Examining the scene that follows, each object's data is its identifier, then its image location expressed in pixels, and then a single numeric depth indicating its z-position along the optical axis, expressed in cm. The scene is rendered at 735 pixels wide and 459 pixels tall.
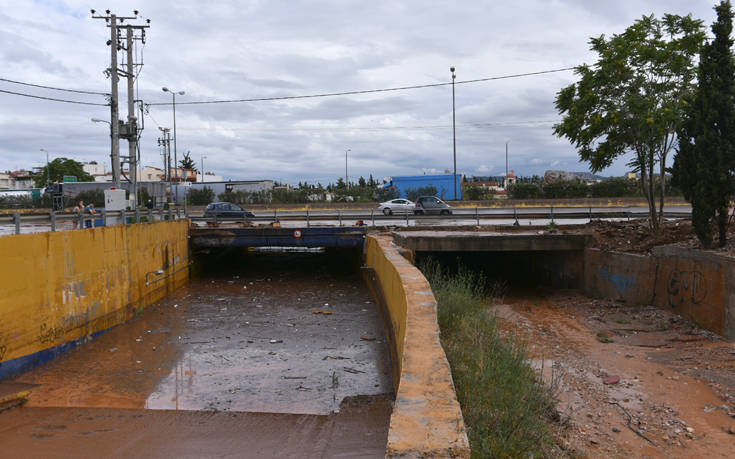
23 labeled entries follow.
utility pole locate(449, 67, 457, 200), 4350
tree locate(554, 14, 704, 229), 1684
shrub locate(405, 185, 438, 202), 5186
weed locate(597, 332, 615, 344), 1324
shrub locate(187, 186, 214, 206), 5591
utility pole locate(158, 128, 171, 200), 5285
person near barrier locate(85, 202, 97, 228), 1620
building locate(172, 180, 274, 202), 6109
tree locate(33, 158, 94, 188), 7288
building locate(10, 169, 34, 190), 10756
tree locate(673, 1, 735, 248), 1362
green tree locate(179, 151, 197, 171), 10931
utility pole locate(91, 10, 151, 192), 2255
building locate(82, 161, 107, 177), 10925
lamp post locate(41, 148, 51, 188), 6931
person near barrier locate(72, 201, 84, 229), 1462
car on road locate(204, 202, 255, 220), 3315
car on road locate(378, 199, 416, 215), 3820
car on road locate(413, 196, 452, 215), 3504
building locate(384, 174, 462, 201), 5294
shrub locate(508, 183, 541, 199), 5188
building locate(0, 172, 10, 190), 10904
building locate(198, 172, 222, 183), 10331
